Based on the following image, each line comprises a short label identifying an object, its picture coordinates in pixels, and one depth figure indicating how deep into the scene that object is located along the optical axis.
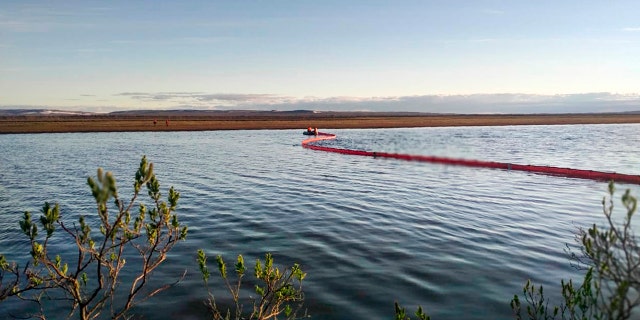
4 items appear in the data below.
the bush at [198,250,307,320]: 6.25
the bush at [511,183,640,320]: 3.75
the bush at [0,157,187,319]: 4.57
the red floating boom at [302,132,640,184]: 23.27
